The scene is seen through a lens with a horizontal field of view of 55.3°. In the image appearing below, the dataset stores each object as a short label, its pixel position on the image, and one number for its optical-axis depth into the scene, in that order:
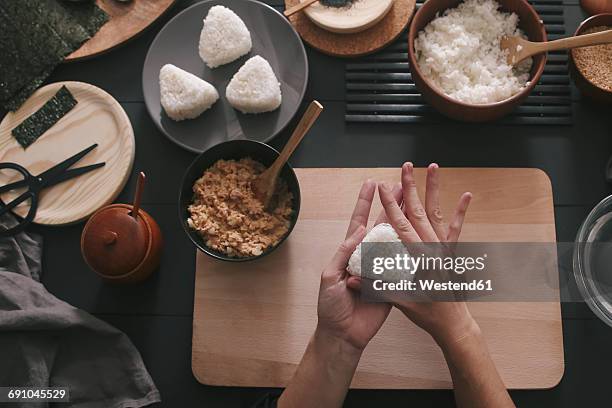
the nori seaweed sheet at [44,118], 1.37
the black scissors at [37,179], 1.32
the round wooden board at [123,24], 1.42
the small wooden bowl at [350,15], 1.35
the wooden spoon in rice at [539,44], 1.15
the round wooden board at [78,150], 1.33
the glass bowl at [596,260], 1.22
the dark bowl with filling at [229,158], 1.19
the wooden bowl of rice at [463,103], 1.20
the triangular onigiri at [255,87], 1.28
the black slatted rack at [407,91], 1.35
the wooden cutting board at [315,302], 1.21
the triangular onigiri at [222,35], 1.32
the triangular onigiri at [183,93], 1.29
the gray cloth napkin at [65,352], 1.20
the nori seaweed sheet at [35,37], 1.39
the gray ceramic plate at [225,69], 1.33
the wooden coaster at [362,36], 1.38
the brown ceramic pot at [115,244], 1.18
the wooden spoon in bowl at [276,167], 1.12
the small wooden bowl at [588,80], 1.28
